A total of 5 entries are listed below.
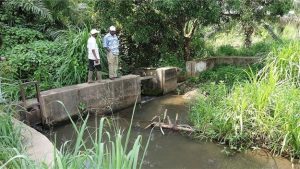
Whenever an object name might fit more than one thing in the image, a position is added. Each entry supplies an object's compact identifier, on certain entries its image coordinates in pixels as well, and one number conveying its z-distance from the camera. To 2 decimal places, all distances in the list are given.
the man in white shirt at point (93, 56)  5.38
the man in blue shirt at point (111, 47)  5.70
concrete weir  4.99
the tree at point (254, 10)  6.45
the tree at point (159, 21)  6.36
